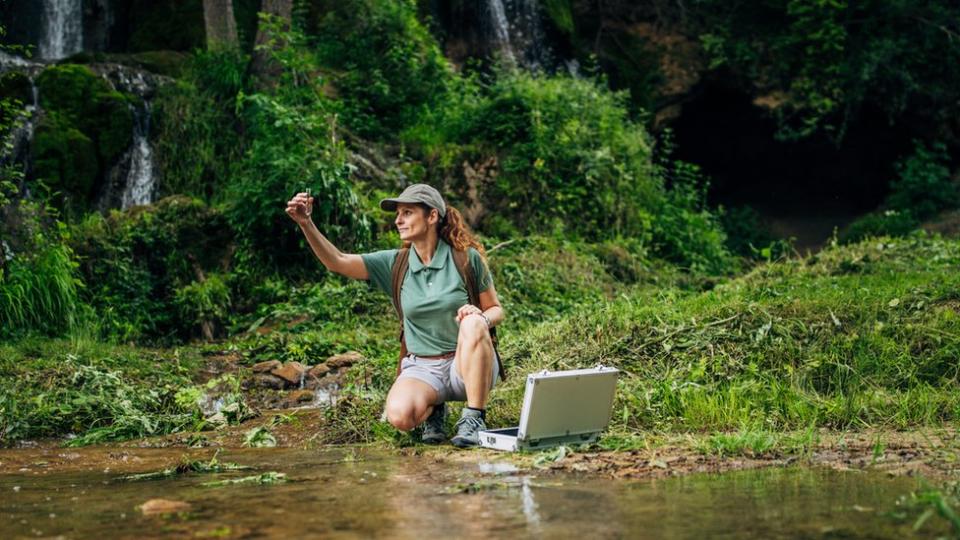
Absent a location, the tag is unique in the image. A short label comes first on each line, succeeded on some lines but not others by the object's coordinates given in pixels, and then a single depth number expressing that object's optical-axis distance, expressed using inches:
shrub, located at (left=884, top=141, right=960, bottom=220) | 725.9
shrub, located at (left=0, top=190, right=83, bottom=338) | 371.9
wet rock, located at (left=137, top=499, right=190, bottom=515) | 157.7
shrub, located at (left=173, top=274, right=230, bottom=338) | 434.3
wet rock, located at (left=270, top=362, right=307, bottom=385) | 339.6
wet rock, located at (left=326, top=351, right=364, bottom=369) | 347.9
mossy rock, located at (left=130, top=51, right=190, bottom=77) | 570.6
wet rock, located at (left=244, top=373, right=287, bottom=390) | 338.3
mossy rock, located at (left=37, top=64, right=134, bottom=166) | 509.4
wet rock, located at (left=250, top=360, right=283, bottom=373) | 349.4
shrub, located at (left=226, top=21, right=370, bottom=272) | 460.4
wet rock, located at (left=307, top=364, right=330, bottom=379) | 341.4
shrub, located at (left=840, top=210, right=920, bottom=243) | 708.7
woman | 222.1
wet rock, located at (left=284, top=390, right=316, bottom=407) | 322.0
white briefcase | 202.4
